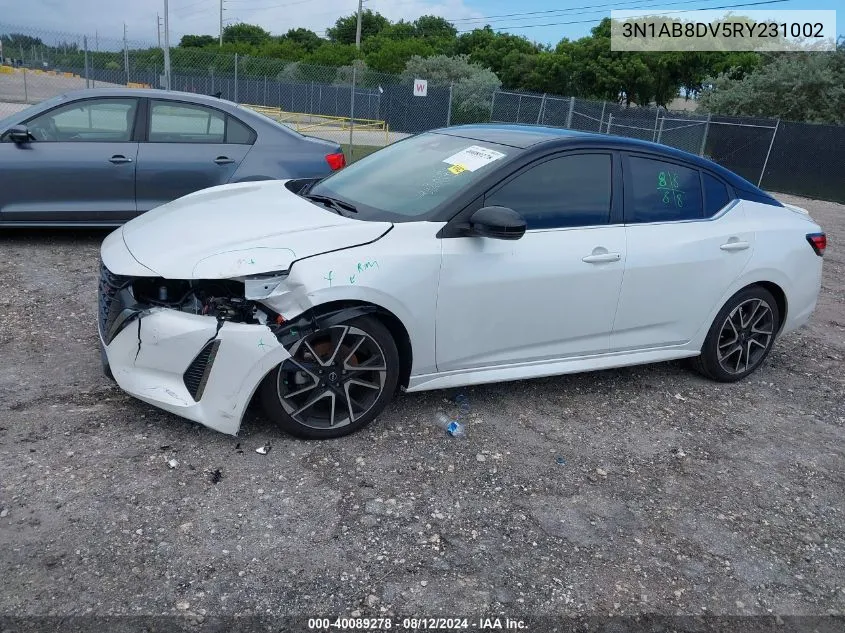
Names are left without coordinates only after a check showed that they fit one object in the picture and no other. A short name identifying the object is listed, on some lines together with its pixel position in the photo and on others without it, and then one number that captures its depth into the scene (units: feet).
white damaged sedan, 11.26
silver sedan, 21.25
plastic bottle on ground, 12.94
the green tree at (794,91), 86.99
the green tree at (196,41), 305.02
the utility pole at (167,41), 64.46
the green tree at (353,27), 294.66
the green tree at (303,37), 298.15
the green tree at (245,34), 314.55
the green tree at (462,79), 98.12
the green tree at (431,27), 270.26
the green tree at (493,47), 205.51
